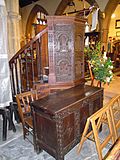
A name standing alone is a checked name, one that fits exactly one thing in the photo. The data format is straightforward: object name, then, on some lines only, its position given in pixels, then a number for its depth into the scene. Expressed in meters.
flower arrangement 3.07
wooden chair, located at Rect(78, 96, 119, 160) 1.56
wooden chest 1.86
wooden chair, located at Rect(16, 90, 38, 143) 2.41
